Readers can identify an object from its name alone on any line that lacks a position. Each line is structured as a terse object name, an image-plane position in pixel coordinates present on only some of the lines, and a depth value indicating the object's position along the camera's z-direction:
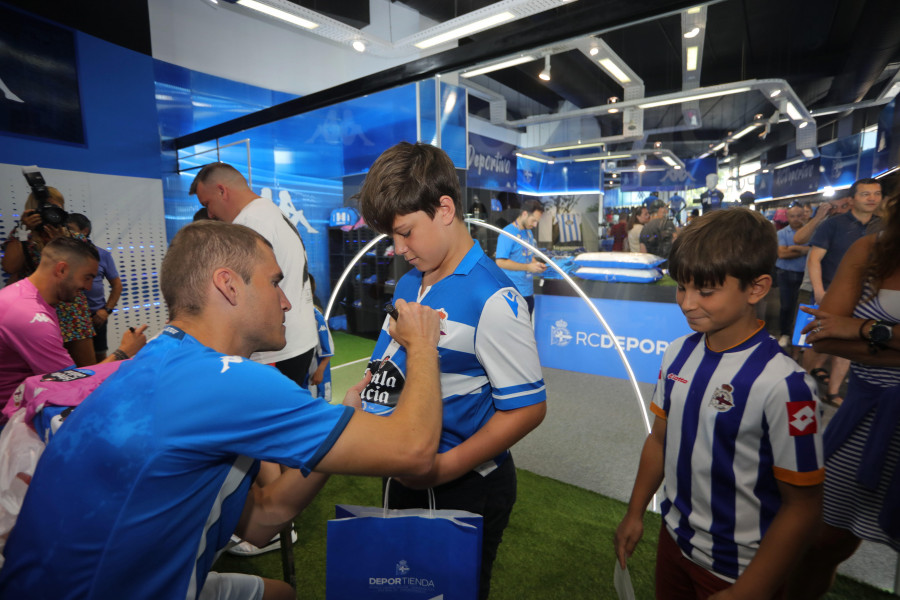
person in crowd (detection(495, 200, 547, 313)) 4.57
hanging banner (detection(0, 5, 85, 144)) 4.10
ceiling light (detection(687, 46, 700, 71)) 4.87
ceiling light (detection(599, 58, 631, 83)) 4.95
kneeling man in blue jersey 0.77
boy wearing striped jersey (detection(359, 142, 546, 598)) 1.02
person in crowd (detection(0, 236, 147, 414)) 1.91
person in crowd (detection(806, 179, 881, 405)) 3.39
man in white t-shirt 2.28
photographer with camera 2.74
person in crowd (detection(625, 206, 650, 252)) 4.73
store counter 4.36
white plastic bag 1.17
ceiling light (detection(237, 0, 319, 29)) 3.71
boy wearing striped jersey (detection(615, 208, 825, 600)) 0.92
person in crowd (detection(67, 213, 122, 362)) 3.74
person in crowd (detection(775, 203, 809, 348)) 4.32
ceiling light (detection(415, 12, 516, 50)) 3.92
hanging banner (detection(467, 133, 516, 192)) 5.02
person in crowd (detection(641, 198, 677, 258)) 4.57
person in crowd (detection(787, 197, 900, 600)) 1.29
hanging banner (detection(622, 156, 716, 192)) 4.63
